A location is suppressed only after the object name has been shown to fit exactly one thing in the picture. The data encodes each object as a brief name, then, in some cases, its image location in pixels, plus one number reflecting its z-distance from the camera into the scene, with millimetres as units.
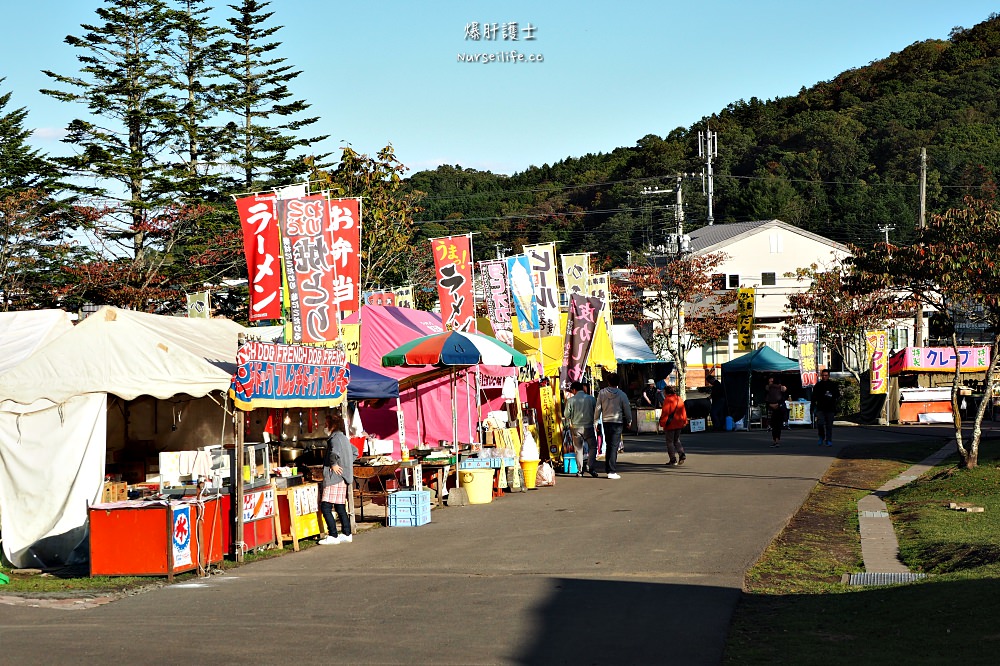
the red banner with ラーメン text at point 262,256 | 15133
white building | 59688
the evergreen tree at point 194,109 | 37312
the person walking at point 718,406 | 37781
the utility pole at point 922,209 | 45844
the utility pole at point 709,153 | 59125
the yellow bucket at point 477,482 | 18141
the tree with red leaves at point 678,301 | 44844
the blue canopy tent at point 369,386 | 17344
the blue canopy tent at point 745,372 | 37219
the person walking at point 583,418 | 21969
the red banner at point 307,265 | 14844
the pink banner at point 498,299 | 22969
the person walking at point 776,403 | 28828
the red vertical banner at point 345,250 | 15188
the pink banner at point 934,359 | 37406
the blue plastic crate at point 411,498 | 15641
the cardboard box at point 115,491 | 14336
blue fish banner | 23016
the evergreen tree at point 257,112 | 40656
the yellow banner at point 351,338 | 17453
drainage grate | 10617
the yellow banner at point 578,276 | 27172
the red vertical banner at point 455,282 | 22422
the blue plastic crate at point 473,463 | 18141
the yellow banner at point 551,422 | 23438
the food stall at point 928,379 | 36594
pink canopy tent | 20953
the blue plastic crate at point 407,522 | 15703
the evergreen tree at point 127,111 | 35938
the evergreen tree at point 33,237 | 31453
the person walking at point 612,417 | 21094
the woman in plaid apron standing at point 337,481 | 14359
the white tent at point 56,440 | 13594
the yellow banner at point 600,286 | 27703
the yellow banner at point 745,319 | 42938
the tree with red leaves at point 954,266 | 19781
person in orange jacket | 22797
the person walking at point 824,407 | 27578
